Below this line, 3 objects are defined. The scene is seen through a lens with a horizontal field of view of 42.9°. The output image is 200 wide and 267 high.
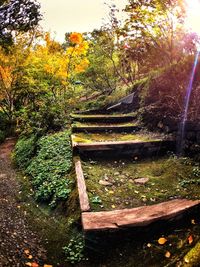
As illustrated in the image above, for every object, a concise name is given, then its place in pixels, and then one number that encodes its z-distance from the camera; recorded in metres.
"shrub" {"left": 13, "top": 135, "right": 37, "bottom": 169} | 8.62
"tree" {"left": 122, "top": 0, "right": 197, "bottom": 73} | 8.02
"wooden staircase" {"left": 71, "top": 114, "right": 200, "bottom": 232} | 3.54
